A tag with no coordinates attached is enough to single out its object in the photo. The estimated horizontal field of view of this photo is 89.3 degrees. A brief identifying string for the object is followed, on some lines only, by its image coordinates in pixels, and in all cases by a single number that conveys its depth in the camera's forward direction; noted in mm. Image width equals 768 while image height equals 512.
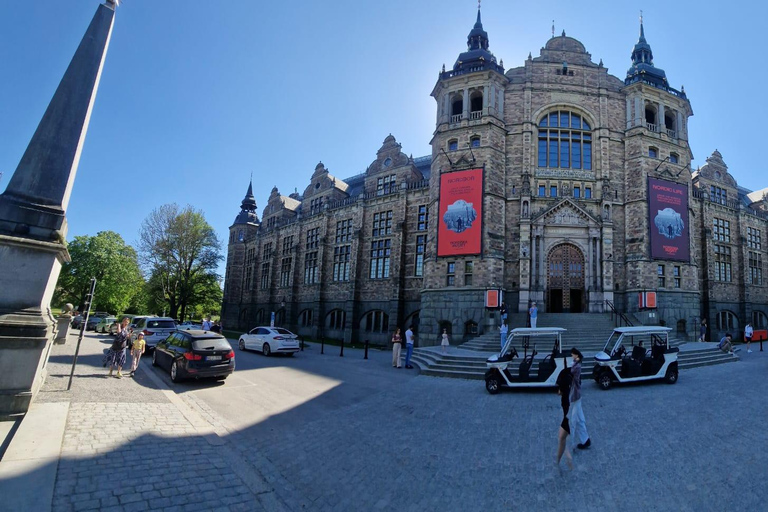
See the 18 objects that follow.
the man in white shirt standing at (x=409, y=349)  17031
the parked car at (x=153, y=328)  18578
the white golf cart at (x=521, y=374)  11305
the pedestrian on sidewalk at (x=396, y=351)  17047
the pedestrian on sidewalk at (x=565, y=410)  5889
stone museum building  24375
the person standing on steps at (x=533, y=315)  20422
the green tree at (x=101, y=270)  46219
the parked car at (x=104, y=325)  31344
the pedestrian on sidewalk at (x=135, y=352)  12563
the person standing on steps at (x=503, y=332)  18328
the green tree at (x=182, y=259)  40000
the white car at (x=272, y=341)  19672
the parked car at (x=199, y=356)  11766
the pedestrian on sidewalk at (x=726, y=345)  18547
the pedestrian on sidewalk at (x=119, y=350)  12008
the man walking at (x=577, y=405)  6523
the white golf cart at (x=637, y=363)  11695
